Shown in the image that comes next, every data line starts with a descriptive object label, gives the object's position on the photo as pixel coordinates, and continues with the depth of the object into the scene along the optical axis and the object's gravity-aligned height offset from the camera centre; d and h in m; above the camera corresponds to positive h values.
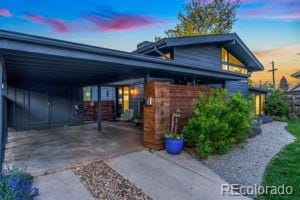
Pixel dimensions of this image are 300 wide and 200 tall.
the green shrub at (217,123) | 4.45 -0.69
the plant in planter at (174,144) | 4.48 -1.25
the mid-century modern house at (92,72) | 3.40 +0.88
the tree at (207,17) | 17.85 +8.73
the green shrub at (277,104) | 11.92 -0.49
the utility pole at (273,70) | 23.85 +3.96
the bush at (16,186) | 2.32 -1.32
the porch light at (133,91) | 10.81 +0.48
